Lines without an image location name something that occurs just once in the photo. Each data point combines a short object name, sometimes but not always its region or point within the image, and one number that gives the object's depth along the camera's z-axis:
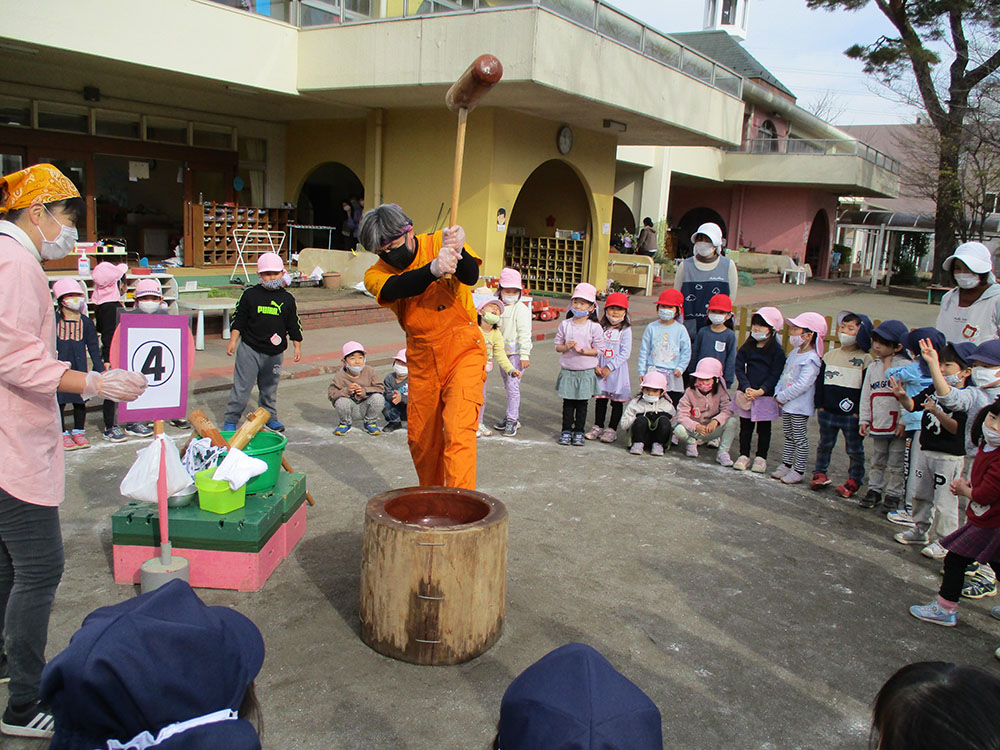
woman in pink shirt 2.64
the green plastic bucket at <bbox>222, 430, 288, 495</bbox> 4.46
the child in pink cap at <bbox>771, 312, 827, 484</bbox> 6.35
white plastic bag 3.91
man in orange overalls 4.25
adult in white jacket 5.65
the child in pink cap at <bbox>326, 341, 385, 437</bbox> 7.49
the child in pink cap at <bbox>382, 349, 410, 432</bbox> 7.69
